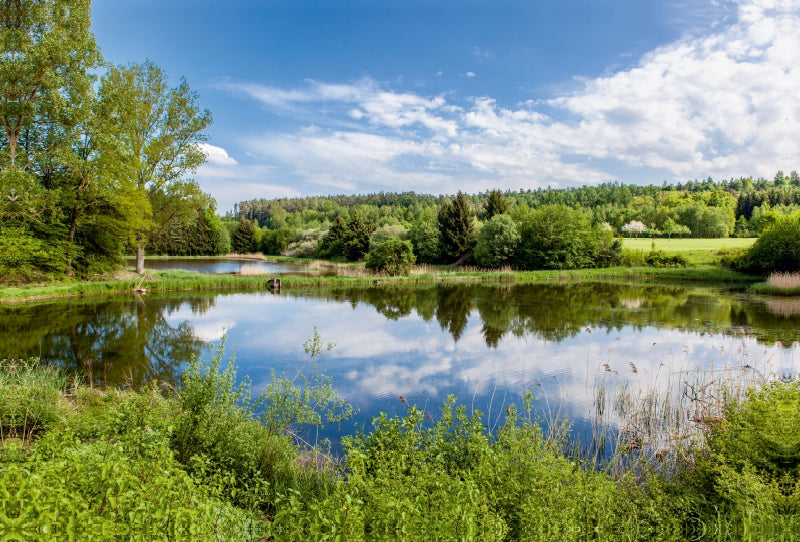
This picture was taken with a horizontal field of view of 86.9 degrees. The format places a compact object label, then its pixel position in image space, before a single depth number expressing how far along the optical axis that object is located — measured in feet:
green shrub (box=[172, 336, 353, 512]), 14.51
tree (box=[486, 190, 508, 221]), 152.56
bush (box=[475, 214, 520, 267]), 130.82
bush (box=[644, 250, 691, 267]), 121.08
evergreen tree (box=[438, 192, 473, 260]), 145.38
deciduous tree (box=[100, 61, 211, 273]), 85.35
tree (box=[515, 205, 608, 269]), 130.21
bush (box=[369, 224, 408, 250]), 156.76
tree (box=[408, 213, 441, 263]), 151.12
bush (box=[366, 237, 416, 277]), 107.04
